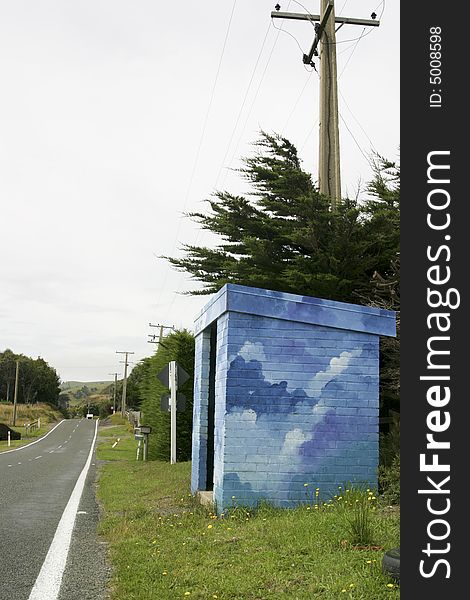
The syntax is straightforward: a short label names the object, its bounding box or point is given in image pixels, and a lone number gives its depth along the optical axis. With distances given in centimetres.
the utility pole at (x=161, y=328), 7596
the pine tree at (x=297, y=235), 1488
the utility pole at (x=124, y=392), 9262
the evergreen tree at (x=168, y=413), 2192
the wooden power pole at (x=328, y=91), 1622
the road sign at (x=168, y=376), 1756
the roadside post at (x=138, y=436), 2371
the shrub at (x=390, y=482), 943
